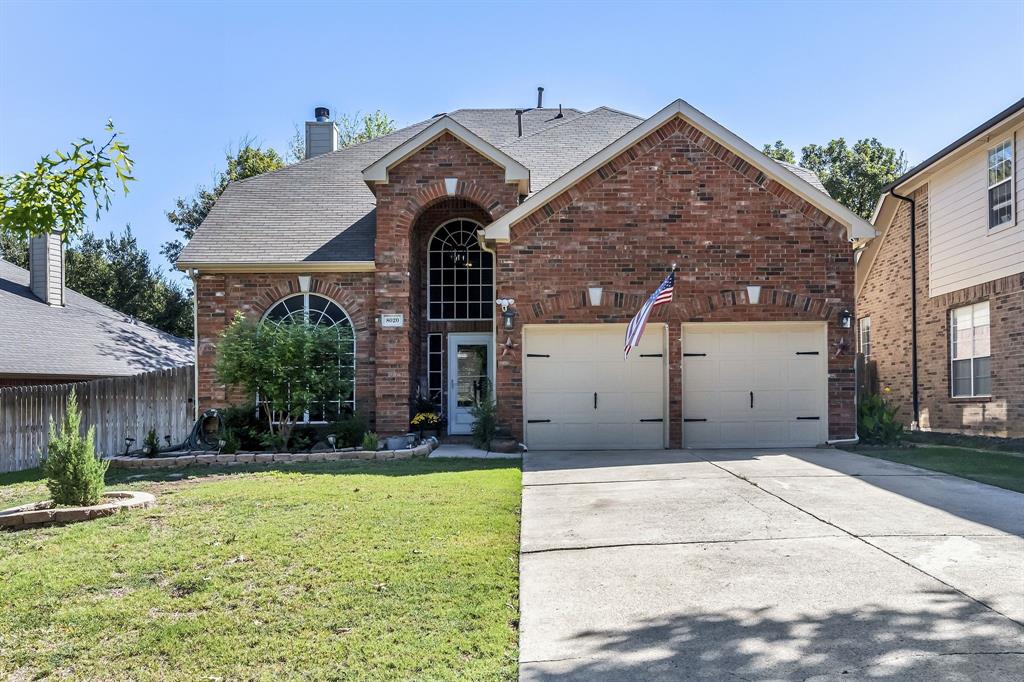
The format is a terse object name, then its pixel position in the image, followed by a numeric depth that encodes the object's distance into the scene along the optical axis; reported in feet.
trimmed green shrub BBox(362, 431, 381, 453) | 41.65
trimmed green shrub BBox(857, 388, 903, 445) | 43.55
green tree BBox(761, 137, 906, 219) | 104.22
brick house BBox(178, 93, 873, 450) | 43.65
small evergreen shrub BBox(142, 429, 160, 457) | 41.75
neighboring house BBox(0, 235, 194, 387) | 58.80
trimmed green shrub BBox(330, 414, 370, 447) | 44.39
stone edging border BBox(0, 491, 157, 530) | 24.34
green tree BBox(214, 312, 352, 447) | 41.47
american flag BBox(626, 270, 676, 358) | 37.70
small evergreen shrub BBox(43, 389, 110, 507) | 25.02
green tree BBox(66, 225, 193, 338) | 110.63
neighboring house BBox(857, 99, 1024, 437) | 45.01
